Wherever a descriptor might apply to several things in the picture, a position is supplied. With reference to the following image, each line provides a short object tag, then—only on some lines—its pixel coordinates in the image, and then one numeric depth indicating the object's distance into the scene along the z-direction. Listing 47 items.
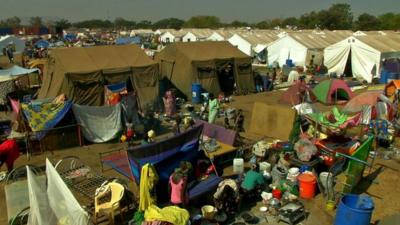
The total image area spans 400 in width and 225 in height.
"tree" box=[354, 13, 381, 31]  87.18
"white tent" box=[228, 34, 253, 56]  42.16
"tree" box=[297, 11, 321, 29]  97.66
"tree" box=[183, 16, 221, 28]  149.62
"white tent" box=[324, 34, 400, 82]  28.41
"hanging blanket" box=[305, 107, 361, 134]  12.45
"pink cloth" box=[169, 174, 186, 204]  8.68
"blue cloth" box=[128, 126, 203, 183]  9.34
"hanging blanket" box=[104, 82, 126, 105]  16.22
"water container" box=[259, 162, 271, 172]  11.08
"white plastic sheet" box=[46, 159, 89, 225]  6.61
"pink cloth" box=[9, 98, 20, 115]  13.88
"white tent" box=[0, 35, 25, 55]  48.34
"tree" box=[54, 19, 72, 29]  147.50
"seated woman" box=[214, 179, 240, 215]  8.91
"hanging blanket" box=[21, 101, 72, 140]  13.16
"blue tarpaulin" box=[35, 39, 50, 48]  55.26
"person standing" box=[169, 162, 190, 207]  8.70
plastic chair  8.58
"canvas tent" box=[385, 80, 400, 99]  18.21
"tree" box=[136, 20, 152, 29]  167.25
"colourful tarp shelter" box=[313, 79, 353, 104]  20.53
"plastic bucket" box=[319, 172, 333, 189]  9.58
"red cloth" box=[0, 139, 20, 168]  10.56
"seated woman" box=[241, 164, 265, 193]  9.77
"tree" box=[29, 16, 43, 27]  181.25
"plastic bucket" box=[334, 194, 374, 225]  7.72
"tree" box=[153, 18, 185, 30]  159.88
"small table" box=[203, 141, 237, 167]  11.45
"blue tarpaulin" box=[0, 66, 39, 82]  20.56
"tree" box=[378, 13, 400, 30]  86.34
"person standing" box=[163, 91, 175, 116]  18.14
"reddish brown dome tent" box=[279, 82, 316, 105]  19.75
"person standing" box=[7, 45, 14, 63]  39.10
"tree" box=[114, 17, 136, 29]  178.54
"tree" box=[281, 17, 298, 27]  133.85
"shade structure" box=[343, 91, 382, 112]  15.86
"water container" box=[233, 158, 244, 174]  11.04
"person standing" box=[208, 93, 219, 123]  15.43
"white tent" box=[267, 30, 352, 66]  35.25
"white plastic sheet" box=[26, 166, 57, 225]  6.79
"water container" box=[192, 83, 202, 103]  20.72
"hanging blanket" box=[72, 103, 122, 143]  14.07
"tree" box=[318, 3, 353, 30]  94.94
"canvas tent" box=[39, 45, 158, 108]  16.97
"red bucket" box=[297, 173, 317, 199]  9.96
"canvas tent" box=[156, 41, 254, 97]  21.66
